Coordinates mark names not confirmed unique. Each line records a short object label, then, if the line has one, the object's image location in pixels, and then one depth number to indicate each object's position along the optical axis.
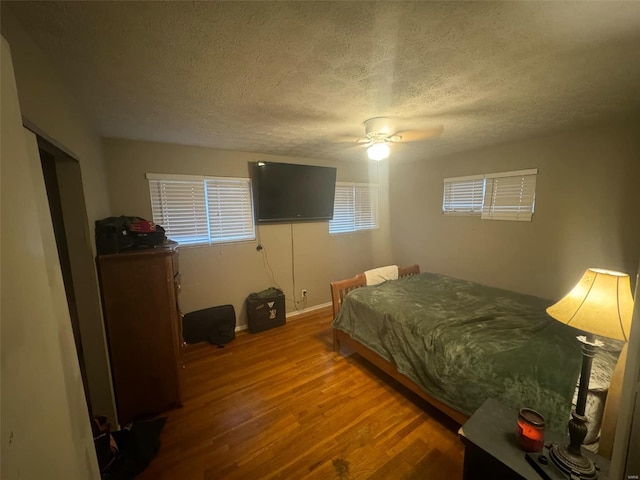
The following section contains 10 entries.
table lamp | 0.98
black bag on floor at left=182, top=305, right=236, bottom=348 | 2.97
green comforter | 1.43
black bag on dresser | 1.79
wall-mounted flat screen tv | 3.29
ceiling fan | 2.12
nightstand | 1.04
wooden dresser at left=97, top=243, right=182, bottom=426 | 1.81
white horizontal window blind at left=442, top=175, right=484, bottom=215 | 3.29
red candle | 1.07
